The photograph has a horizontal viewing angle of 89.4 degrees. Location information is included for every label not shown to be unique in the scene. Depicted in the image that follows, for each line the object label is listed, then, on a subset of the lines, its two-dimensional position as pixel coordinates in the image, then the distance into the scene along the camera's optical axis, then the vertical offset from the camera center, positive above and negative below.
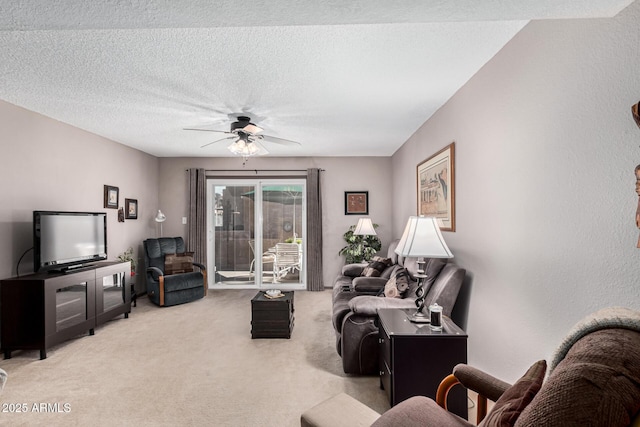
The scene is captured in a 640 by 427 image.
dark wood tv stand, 3.19 -0.95
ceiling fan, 3.70 +0.96
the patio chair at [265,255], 6.31 -0.77
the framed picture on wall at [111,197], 4.89 +0.32
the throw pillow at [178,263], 5.32 -0.78
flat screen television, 3.41 -0.25
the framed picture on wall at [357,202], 6.29 +0.25
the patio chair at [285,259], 6.30 -0.85
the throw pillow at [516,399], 0.92 -0.56
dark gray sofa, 2.64 -0.88
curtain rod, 6.27 +0.89
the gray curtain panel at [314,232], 6.13 -0.32
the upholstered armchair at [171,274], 5.00 -0.94
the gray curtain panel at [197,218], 6.18 -0.03
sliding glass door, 6.30 -0.31
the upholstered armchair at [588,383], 0.69 -0.40
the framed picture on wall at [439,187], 3.16 +0.30
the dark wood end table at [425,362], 2.06 -0.94
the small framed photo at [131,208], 5.38 +0.15
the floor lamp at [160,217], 5.76 -0.01
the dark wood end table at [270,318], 3.63 -1.15
